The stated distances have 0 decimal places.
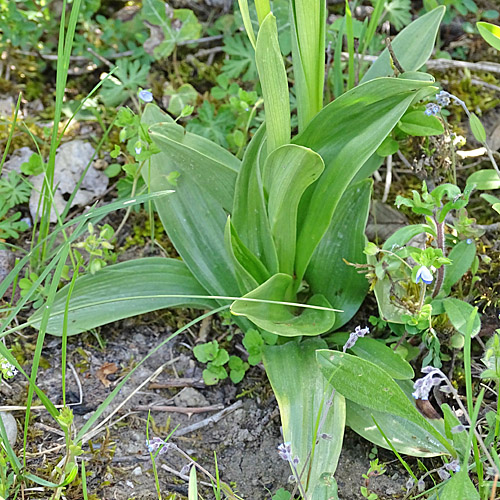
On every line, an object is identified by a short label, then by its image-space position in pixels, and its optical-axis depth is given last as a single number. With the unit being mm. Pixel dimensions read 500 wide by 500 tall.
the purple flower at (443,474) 699
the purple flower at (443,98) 750
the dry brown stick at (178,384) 789
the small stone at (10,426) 743
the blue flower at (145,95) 800
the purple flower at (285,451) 672
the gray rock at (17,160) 896
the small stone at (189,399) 780
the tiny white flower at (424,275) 698
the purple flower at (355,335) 704
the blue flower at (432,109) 757
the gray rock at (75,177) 889
